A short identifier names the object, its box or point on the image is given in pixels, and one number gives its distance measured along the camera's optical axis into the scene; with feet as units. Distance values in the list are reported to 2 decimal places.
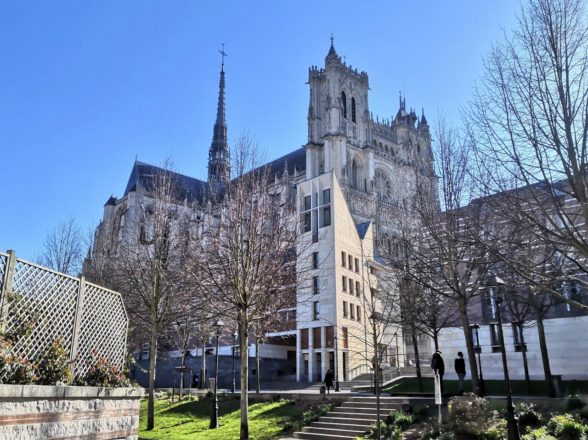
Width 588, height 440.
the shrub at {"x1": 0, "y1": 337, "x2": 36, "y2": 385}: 21.81
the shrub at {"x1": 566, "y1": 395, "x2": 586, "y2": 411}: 45.88
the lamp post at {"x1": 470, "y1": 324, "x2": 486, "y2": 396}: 99.58
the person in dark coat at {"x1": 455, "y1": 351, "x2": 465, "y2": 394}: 70.13
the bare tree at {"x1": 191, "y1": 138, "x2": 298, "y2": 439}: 56.44
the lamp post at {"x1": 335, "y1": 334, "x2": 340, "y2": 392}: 132.92
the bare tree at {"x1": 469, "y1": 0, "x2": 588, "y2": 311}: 30.89
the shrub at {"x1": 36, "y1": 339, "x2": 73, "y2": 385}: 24.26
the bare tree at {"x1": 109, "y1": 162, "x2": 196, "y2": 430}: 72.18
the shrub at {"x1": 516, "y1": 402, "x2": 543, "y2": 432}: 45.57
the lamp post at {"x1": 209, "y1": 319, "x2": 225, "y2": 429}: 64.49
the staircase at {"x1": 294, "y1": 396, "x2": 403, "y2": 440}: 55.77
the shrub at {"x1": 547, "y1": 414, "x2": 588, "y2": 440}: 38.55
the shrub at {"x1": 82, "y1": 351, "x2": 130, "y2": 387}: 28.27
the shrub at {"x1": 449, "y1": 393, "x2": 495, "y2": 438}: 44.88
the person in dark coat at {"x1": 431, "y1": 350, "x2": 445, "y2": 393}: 47.91
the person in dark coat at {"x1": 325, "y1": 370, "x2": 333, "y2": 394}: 93.21
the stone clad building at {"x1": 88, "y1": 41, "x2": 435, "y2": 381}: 147.54
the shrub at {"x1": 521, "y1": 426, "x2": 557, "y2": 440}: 37.94
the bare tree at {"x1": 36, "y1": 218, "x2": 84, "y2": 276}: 105.70
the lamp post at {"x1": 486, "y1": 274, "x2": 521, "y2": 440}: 40.73
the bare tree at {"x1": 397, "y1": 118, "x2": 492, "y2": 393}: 59.00
